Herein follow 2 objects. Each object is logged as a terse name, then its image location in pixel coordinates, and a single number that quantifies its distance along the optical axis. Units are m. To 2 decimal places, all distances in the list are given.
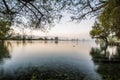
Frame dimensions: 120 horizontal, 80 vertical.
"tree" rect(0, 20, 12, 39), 3.32
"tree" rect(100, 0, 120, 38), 3.27
